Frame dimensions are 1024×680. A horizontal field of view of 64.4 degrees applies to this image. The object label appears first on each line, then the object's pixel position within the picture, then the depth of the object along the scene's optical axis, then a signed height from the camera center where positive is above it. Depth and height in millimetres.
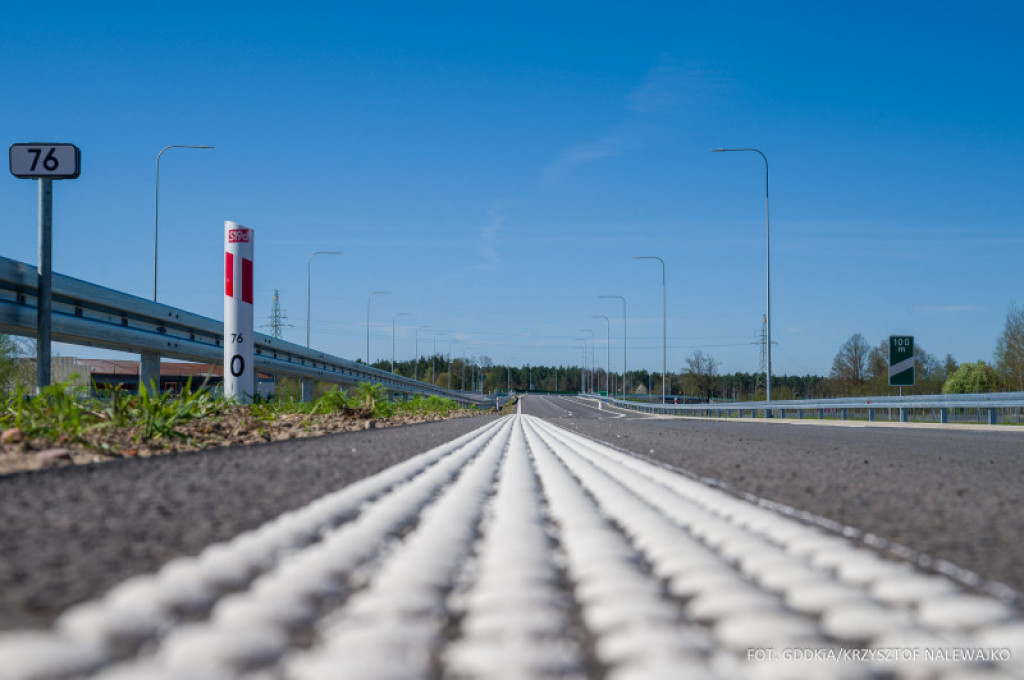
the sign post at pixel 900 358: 22953 +416
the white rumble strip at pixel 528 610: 941 -346
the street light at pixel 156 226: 23662 +4272
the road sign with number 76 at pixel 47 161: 6551 +1688
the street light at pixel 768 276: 27891 +3546
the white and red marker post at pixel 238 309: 10195 +769
